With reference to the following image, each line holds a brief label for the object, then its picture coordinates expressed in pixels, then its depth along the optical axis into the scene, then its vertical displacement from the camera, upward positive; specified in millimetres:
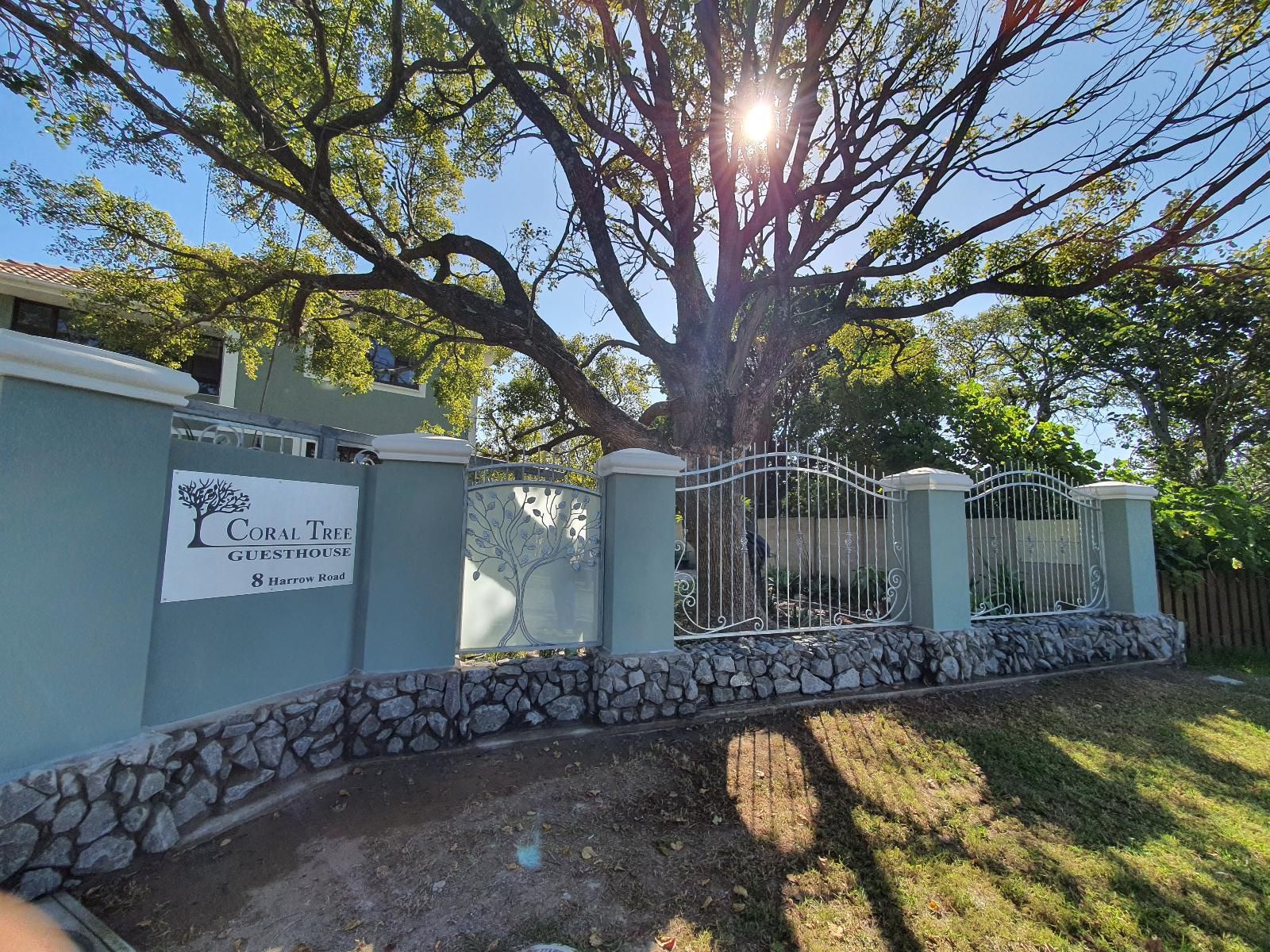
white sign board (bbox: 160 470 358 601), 3010 -84
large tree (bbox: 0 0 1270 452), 5945 +4714
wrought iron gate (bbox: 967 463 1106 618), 6676 -165
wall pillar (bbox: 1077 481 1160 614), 6648 -111
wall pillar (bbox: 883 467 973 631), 5500 -167
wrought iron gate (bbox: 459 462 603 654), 4336 -278
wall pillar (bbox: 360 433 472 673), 3916 -230
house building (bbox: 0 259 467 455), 9290 +3008
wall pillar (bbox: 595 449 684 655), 4508 -191
